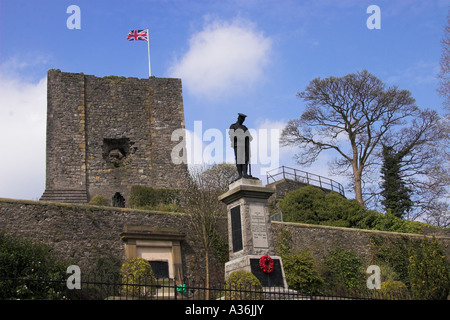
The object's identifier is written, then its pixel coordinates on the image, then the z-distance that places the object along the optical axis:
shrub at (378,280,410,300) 14.61
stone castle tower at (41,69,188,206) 25.30
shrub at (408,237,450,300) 14.98
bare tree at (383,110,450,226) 28.94
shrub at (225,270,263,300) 10.40
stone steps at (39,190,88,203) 23.88
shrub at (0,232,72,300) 12.27
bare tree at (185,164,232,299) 18.80
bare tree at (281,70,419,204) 29.62
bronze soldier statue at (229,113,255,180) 12.98
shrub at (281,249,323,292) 15.48
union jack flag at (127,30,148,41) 29.42
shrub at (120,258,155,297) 14.40
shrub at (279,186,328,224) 25.38
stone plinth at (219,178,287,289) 11.98
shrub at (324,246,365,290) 19.53
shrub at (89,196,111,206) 22.83
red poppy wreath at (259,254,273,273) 11.81
